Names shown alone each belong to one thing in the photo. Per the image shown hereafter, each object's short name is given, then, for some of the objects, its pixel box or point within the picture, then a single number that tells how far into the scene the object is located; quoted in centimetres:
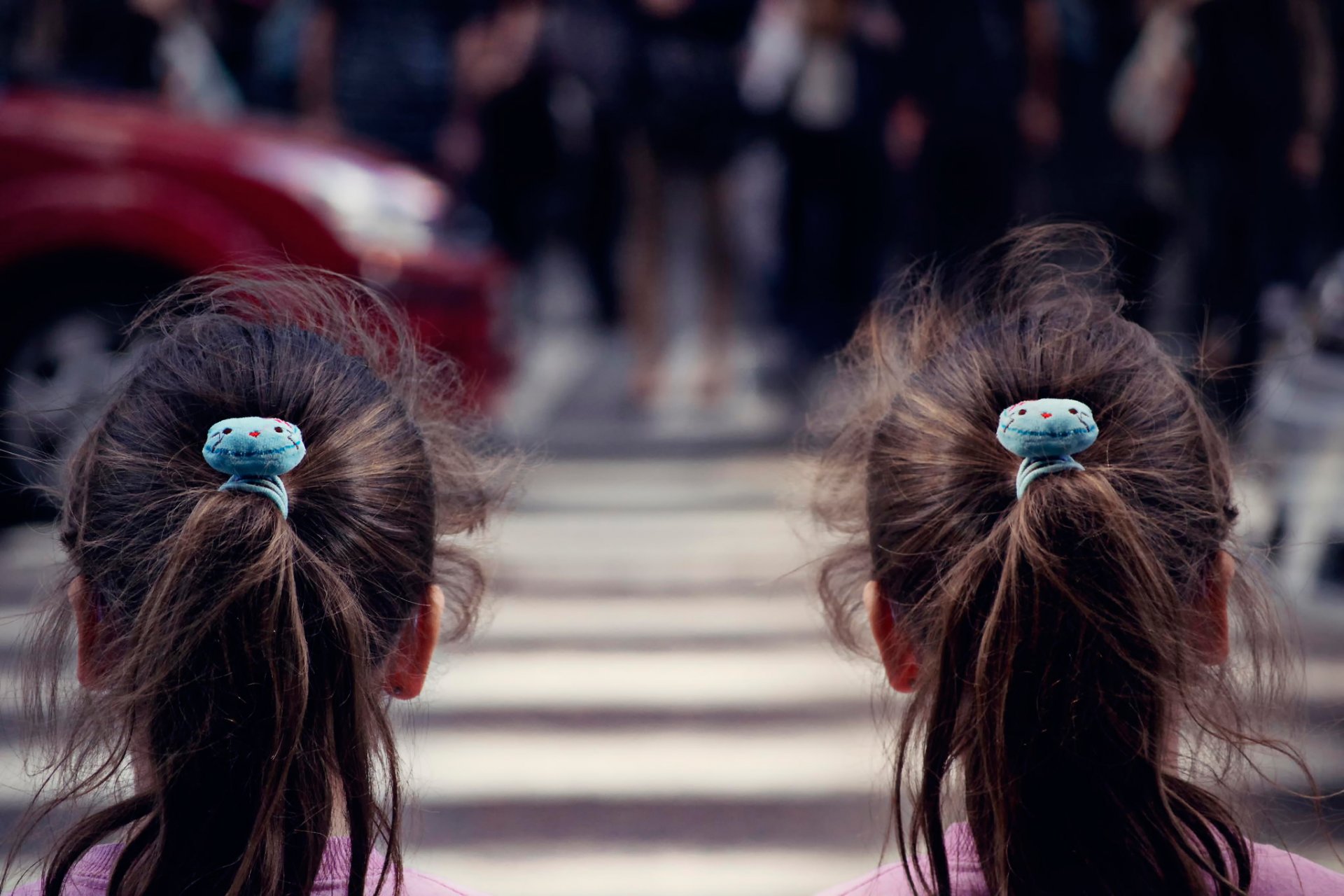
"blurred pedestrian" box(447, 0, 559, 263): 1731
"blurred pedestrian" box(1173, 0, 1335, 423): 1304
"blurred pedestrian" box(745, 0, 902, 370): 1494
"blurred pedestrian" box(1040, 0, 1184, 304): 1616
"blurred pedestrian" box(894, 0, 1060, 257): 1480
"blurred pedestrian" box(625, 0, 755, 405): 1448
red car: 1019
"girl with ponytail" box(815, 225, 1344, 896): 290
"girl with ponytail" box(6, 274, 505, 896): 287
